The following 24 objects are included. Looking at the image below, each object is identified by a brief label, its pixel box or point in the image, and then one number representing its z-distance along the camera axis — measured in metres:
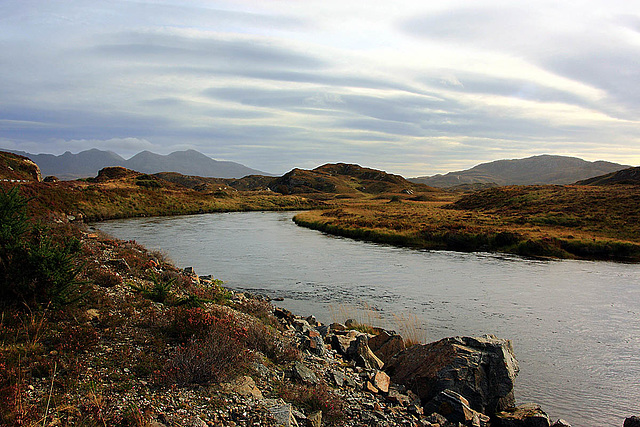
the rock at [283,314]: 12.77
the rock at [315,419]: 5.96
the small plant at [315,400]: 6.41
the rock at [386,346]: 10.09
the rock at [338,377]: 7.82
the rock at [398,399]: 7.47
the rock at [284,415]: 5.67
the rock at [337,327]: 12.55
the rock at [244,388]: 6.32
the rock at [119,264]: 12.86
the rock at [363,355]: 9.21
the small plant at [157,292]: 10.13
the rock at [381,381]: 7.89
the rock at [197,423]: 5.20
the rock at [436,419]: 7.03
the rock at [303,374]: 7.40
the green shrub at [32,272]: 7.48
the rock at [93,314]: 7.91
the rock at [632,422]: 7.02
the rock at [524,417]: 7.34
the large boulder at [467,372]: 8.02
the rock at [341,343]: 10.09
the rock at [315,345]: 9.44
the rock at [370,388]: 7.74
